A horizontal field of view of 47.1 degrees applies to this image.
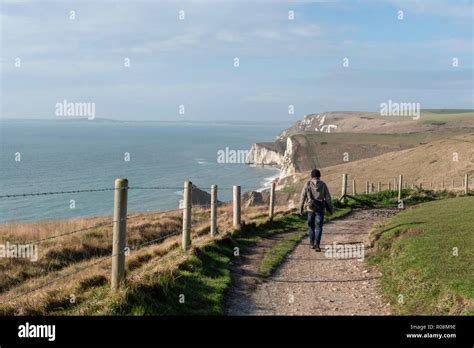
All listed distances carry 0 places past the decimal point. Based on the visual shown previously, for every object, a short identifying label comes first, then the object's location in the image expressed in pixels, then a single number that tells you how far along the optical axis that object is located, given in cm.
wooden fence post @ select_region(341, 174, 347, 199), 2943
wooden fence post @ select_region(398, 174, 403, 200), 3123
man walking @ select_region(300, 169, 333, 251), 1545
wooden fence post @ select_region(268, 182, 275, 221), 2212
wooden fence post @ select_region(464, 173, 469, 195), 3244
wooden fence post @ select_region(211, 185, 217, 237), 1584
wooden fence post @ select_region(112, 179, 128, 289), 872
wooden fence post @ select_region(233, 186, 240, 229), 1833
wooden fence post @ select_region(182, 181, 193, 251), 1333
